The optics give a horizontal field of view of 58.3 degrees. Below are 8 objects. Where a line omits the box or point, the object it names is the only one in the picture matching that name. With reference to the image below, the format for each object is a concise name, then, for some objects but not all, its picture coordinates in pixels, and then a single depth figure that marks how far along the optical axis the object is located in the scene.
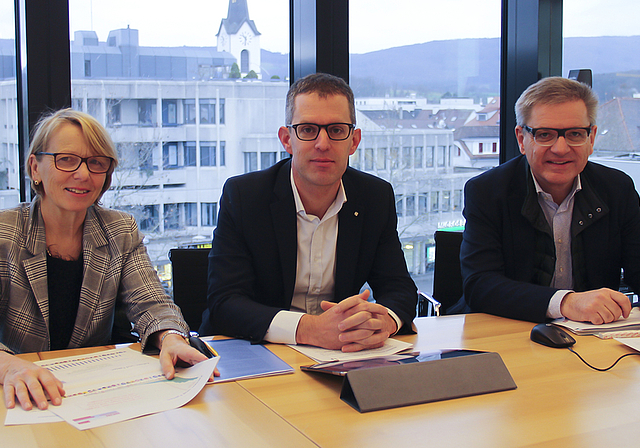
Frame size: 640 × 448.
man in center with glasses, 1.93
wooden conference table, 1.03
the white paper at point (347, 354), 1.49
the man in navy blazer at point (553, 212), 2.17
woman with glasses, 1.75
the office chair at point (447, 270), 2.53
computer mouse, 1.59
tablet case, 1.19
